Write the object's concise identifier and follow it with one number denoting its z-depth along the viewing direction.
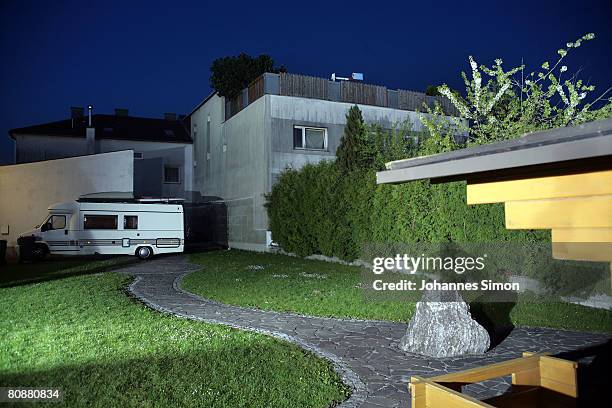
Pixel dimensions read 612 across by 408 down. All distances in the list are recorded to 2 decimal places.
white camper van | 20.25
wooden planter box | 3.07
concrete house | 22.54
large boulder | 6.29
